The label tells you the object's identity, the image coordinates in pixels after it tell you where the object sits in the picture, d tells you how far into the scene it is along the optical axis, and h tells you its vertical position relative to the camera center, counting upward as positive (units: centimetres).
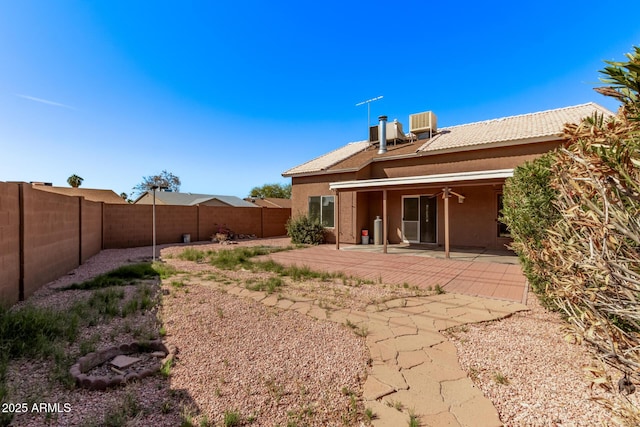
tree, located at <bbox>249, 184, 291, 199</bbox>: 5531 +472
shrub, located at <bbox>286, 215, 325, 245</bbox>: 1433 -87
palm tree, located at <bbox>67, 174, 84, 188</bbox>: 3691 +453
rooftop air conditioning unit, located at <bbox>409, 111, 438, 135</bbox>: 1557 +524
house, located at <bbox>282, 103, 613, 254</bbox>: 1066 +162
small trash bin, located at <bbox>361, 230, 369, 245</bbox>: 1380 -111
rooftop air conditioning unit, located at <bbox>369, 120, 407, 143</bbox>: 1614 +483
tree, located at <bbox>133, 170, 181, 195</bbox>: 4626 +640
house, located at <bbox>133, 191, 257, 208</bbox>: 2937 +181
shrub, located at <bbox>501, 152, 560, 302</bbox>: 398 +3
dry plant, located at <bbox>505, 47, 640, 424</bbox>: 152 -4
